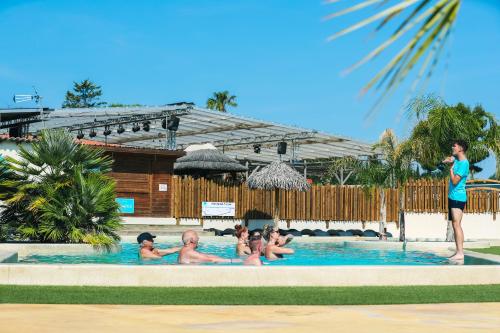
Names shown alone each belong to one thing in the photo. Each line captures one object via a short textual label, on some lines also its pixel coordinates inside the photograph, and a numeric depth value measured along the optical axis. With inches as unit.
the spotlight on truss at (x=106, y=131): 1368.1
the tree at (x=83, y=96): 3398.1
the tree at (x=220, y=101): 2979.8
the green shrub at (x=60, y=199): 565.9
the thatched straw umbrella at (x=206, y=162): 1138.0
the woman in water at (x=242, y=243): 612.2
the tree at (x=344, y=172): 998.2
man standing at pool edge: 446.9
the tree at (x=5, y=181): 582.9
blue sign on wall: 1085.8
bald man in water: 480.7
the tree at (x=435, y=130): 813.9
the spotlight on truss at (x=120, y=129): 1355.4
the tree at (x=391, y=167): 824.3
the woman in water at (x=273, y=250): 583.2
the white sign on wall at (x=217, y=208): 1117.1
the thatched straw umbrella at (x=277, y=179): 1047.0
